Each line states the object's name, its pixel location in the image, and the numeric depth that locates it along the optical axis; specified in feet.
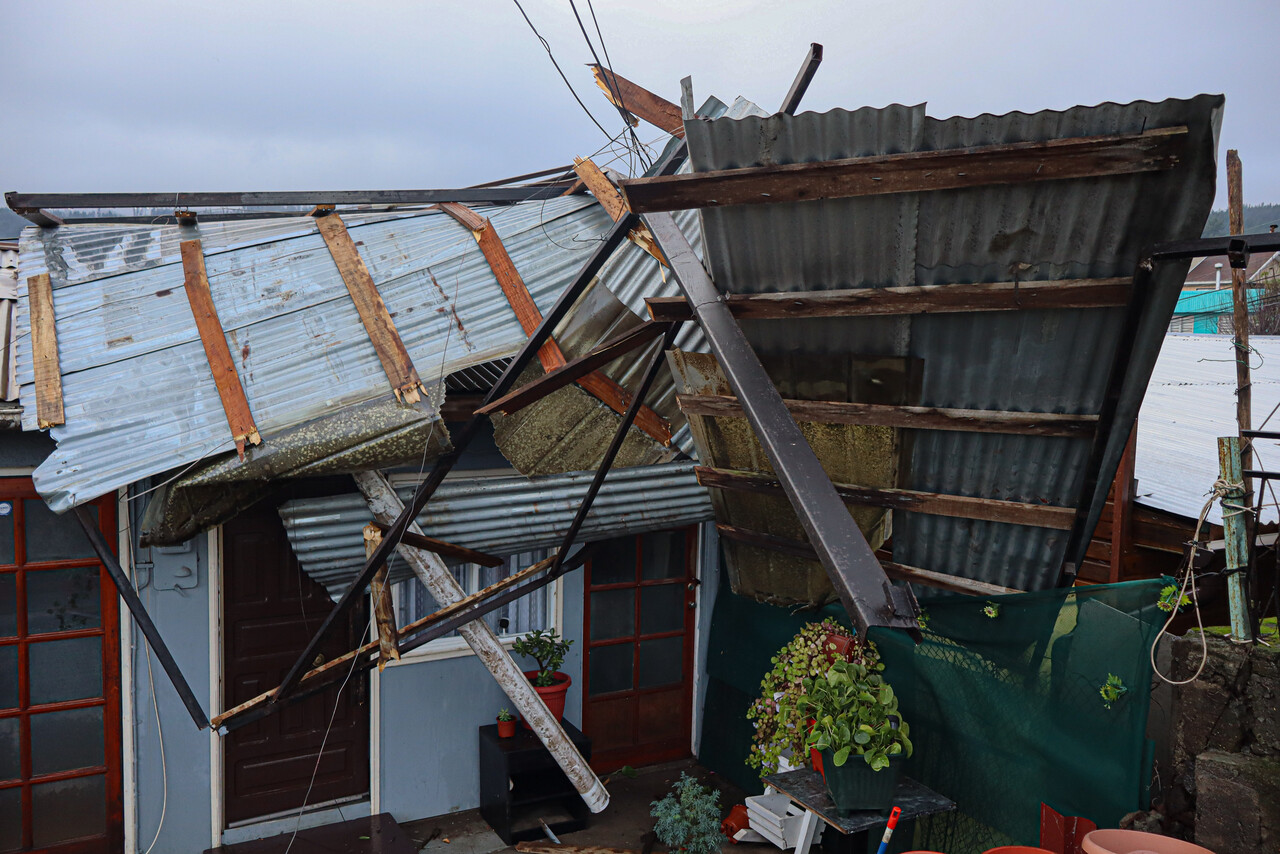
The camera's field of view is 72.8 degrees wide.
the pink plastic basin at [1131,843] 10.86
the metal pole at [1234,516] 11.59
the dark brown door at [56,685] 16.87
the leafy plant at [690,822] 18.54
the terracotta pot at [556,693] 20.35
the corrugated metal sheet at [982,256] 8.03
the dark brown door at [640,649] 22.70
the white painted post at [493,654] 16.10
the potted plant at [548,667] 20.47
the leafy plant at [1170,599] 11.62
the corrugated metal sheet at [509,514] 16.03
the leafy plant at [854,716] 13.94
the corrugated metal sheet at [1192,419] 18.97
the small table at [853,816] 13.93
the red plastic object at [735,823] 19.63
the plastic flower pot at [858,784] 13.97
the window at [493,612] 20.20
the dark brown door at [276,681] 18.57
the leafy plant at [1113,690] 12.28
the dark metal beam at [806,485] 5.73
